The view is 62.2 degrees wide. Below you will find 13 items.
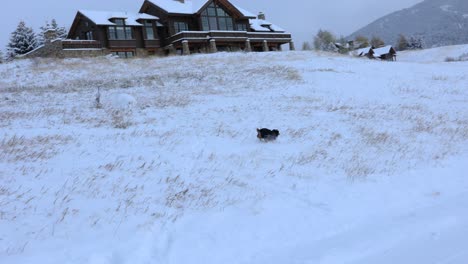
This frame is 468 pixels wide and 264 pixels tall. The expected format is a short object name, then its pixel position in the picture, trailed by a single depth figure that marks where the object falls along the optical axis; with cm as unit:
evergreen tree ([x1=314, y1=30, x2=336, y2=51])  8509
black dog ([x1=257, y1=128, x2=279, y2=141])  1047
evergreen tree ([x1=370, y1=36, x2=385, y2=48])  10744
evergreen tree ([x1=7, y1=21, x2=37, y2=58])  5200
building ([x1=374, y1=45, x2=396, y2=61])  7581
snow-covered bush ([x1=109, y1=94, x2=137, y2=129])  1215
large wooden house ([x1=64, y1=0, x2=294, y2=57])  3919
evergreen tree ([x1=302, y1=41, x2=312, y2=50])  7888
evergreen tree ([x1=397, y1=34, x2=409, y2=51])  10980
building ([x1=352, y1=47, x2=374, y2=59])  7346
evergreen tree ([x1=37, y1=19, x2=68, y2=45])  5562
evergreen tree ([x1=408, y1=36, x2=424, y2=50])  10656
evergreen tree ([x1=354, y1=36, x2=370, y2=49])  9161
